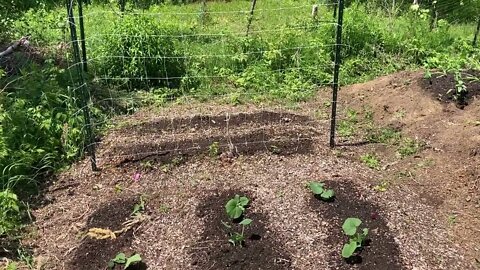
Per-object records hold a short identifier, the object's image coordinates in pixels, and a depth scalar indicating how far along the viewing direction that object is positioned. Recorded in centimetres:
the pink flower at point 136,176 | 464
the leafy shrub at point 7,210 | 387
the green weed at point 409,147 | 504
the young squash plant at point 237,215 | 366
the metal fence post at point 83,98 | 439
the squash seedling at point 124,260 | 348
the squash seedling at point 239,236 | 366
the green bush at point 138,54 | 650
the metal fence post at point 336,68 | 470
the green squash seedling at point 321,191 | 412
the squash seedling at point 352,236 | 346
